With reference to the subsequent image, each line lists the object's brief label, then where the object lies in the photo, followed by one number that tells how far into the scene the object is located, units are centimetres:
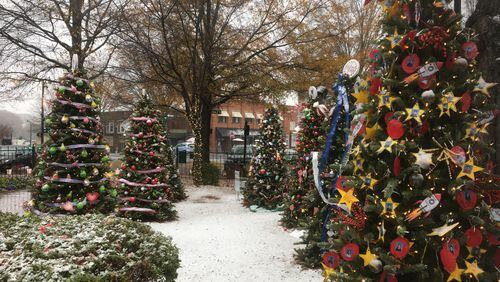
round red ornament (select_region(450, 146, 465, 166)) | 284
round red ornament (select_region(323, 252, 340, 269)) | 350
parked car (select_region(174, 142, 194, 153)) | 3222
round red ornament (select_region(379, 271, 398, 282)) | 301
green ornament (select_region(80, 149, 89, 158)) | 739
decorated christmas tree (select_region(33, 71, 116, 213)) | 736
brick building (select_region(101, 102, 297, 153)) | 4912
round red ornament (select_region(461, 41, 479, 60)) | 304
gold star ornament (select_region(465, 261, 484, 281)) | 291
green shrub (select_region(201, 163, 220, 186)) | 1585
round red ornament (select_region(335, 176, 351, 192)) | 352
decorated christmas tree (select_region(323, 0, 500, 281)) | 292
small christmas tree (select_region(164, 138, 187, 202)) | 1203
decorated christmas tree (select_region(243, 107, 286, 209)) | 1025
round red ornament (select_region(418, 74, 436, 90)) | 302
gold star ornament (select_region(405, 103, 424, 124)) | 292
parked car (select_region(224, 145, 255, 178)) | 1728
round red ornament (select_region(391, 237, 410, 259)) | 287
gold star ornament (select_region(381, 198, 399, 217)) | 296
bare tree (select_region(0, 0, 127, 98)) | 1412
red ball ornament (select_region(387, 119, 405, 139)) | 297
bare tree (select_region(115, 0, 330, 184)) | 1400
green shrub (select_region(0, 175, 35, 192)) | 1376
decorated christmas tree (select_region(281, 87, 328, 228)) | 679
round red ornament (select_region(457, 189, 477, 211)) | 293
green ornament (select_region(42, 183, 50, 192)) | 728
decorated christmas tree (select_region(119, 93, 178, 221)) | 888
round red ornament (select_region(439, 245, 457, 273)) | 281
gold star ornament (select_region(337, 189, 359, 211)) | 320
